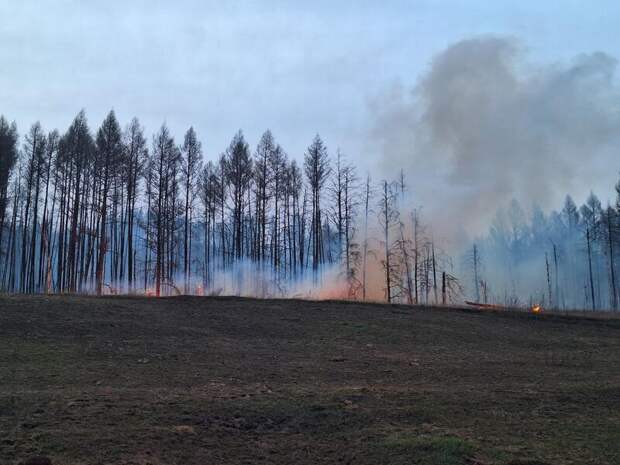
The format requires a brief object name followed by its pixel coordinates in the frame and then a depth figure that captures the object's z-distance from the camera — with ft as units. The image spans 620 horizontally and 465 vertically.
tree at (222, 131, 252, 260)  150.71
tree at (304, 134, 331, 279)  154.92
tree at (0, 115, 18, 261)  133.90
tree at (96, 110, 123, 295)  135.13
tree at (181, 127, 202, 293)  149.59
